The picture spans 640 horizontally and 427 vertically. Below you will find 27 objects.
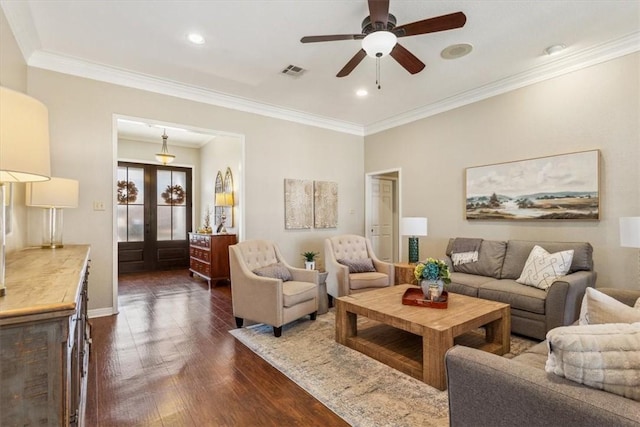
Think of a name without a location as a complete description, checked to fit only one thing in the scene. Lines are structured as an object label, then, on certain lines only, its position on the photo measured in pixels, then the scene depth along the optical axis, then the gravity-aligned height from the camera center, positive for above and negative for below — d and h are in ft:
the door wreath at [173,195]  24.68 +1.59
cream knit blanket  3.23 -1.53
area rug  6.38 -4.06
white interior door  21.13 -0.28
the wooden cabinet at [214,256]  18.44 -2.47
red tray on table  8.89 -2.52
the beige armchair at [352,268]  13.47 -2.44
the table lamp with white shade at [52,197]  9.26 +0.55
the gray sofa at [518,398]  3.11 -2.03
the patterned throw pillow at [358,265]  14.25 -2.34
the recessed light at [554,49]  10.87 +5.77
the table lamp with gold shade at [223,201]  20.01 +0.86
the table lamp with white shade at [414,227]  14.78 -0.62
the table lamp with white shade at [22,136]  3.31 +0.88
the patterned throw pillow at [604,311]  4.20 -1.35
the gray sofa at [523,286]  9.29 -2.50
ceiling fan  7.62 +4.76
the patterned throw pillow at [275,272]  11.50 -2.13
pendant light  21.17 +3.99
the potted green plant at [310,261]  14.71 -2.20
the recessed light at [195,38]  10.14 +5.80
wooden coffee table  7.37 -3.05
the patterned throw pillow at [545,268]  10.32 -1.84
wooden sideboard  2.99 -1.39
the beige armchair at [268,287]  10.37 -2.58
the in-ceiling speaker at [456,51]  10.77 +5.74
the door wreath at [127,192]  22.66 +1.67
